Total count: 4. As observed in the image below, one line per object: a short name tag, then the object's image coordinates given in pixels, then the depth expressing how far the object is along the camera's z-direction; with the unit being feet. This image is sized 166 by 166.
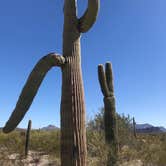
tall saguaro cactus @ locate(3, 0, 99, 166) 8.02
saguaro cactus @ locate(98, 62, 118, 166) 19.78
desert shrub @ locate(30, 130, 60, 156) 31.59
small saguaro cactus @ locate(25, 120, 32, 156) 29.90
